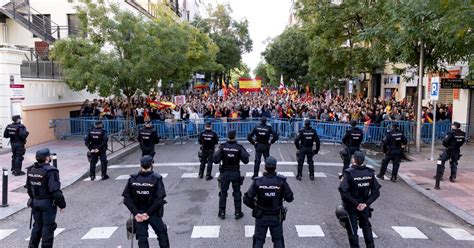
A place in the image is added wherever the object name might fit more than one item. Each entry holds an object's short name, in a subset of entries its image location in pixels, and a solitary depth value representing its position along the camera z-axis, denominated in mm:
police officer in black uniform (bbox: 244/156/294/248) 6352
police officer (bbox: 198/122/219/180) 11891
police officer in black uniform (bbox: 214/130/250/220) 8751
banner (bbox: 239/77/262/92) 39156
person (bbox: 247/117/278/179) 12055
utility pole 16662
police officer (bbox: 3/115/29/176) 12453
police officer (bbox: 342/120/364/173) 12445
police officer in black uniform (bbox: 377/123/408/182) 12094
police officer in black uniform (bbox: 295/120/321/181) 12281
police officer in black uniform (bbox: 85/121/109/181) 12330
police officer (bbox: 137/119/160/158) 12602
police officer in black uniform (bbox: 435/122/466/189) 11838
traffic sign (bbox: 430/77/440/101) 15086
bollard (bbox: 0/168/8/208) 9680
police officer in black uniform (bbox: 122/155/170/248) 6316
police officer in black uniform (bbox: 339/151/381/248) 6871
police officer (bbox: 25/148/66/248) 6934
